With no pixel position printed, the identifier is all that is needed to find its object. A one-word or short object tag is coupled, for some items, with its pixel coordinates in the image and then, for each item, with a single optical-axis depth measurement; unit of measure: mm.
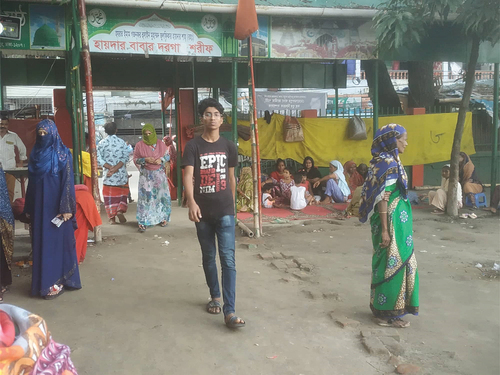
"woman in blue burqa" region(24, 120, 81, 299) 4516
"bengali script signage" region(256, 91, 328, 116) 12719
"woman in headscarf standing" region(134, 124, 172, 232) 7824
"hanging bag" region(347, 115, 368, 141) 11031
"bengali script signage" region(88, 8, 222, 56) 6879
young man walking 3922
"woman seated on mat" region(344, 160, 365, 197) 10492
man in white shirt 8641
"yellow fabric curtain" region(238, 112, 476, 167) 10875
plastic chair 9375
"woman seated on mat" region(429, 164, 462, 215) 8820
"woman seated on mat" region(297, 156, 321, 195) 10680
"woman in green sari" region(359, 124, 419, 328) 3881
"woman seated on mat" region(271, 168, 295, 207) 10117
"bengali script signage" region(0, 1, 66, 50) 6535
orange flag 6547
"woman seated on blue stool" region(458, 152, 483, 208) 9367
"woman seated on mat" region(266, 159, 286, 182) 10453
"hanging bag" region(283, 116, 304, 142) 10805
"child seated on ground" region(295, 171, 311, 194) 10227
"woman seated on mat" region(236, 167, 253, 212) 9461
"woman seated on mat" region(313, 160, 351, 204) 10328
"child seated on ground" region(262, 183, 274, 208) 9898
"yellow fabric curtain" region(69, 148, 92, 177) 7111
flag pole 6852
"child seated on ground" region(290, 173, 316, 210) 9602
